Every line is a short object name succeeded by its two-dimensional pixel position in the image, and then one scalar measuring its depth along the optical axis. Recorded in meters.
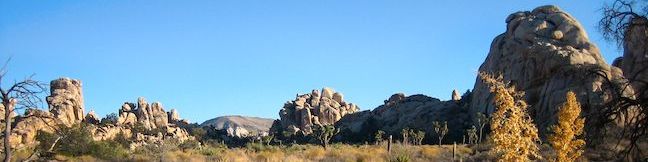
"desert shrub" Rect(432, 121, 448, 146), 68.39
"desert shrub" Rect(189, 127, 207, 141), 109.93
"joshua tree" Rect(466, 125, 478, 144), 57.33
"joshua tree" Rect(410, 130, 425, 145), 68.18
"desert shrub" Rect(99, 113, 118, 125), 102.13
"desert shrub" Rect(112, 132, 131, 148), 76.19
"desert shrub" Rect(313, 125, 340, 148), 69.62
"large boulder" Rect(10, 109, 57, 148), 61.71
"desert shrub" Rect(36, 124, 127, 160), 37.06
